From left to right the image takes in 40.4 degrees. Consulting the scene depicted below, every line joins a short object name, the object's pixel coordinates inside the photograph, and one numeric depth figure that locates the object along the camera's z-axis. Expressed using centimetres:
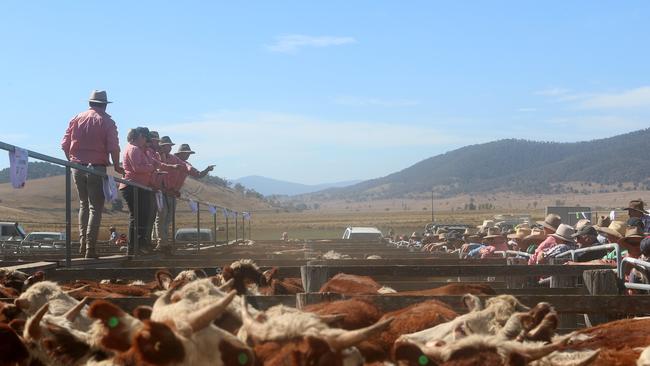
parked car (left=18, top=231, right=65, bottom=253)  3470
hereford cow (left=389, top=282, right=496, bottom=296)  730
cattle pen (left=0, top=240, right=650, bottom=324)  564
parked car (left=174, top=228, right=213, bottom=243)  3278
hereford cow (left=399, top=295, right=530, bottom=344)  447
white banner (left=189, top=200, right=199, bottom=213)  1794
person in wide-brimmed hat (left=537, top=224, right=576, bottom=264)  1194
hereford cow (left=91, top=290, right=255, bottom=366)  350
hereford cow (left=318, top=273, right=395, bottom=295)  747
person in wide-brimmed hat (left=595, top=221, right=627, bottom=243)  1192
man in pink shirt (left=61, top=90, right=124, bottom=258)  1045
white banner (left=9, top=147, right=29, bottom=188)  814
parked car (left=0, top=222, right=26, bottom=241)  3388
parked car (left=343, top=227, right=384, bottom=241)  3309
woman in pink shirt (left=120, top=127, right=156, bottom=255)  1265
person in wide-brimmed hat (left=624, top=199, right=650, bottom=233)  1239
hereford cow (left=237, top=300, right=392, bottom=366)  363
